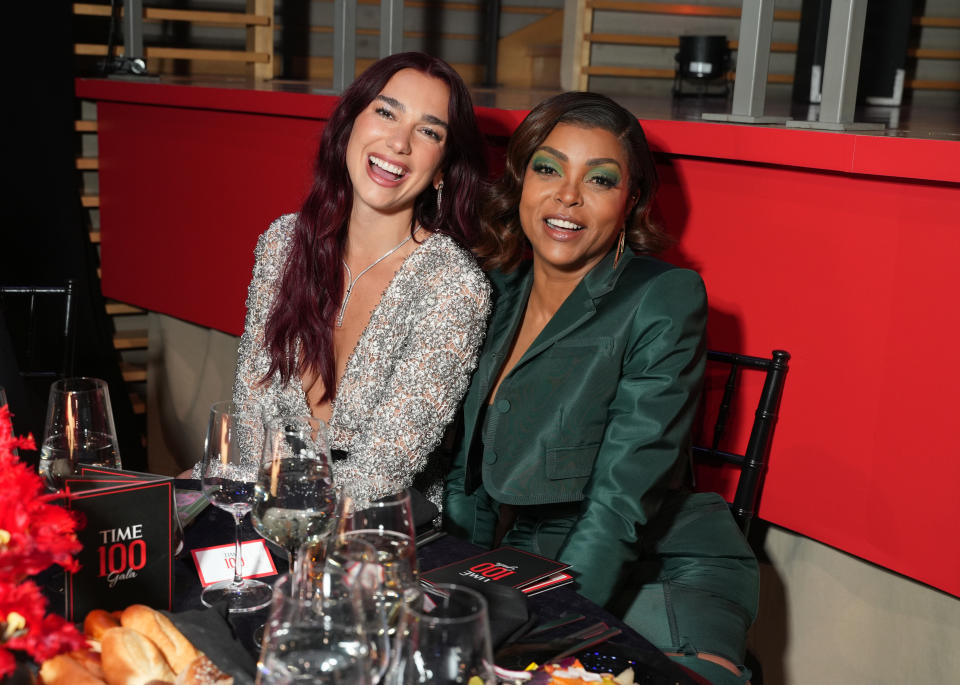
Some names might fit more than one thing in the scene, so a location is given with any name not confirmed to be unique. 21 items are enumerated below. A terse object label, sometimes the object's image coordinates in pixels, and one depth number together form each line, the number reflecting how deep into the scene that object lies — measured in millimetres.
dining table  1154
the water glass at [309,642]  788
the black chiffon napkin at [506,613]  1184
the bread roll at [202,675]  929
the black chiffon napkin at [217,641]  999
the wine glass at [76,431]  1361
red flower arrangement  751
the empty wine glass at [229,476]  1315
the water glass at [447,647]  804
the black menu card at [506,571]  1343
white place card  1380
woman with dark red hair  2016
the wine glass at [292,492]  1185
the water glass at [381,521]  1044
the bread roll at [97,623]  1059
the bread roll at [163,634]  1030
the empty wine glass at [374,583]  882
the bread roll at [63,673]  920
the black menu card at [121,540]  1152
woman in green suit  1812
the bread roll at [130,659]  960
